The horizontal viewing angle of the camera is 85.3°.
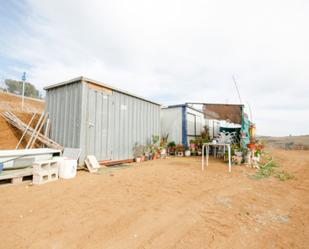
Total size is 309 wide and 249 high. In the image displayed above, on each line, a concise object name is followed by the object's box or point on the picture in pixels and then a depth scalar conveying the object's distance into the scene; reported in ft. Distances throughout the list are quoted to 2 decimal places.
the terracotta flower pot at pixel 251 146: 22.41
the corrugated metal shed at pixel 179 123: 34.32
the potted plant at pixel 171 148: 34.19
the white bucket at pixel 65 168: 14.62
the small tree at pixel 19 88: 75.57
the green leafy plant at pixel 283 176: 16.57
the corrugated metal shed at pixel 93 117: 19.25
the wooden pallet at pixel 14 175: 12.43
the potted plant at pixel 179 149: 33.76
